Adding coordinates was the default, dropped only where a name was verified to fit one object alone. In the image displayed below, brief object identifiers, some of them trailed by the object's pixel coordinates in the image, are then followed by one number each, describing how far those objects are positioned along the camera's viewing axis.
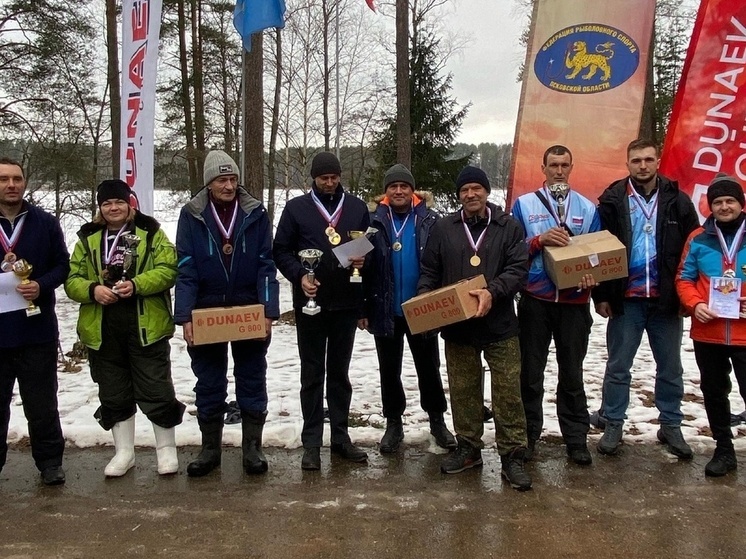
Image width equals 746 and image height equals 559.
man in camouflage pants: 3.99
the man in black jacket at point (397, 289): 4.46
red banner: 5.12
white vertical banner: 5.91
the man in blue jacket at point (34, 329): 3.95
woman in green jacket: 4.07
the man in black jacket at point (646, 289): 4.32
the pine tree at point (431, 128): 18.53
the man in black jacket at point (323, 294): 4.24
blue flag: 6.96
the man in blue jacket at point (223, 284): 4.16
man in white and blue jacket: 4.25
